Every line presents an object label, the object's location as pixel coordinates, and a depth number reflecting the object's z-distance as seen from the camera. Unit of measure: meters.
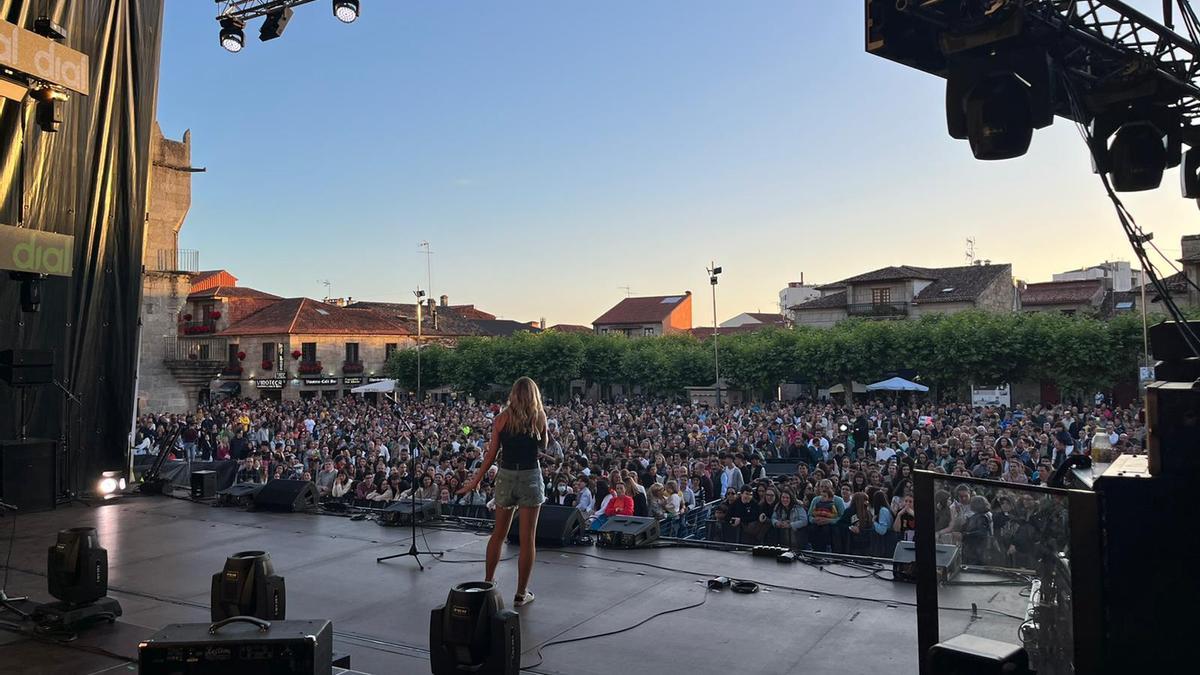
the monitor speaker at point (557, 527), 6.05
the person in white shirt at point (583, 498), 9.30
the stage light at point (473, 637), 3.24
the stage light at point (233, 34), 10.05
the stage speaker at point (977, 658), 2.35
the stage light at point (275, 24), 9.84
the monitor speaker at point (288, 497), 7.68
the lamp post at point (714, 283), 30.97
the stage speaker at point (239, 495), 8.02
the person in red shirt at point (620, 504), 7.87
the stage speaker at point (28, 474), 7.37
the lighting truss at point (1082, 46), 3.94
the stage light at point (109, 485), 8.47
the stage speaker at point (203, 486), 8.50
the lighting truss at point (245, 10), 9.83
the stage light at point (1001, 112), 4.00
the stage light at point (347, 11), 9.28
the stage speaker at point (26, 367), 6.33
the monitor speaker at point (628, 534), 5.91
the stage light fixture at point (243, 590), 3.87
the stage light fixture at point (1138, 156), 4.88
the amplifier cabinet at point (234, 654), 2.82
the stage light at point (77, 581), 4.23
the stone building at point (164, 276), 35.12
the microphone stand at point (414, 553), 5.74
